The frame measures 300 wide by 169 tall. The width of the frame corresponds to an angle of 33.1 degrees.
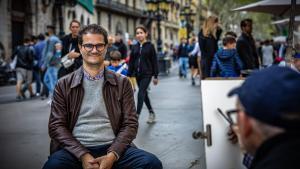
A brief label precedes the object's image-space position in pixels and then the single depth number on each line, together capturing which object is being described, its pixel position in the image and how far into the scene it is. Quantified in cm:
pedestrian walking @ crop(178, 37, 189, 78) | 2147
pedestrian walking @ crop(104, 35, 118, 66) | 897
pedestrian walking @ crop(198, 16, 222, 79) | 949
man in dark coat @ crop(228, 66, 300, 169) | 146
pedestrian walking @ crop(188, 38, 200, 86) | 1847
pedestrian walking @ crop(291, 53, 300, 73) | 537
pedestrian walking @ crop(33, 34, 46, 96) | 1464
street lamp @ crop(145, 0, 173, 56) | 2803
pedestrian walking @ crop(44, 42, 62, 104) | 1285
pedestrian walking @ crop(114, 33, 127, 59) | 1301
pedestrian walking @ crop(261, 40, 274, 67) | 2150
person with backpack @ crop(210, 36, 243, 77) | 829
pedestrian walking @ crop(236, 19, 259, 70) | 851
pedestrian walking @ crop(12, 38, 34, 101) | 1392
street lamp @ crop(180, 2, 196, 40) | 3588
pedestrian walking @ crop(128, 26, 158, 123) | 885
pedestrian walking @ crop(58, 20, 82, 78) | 840
